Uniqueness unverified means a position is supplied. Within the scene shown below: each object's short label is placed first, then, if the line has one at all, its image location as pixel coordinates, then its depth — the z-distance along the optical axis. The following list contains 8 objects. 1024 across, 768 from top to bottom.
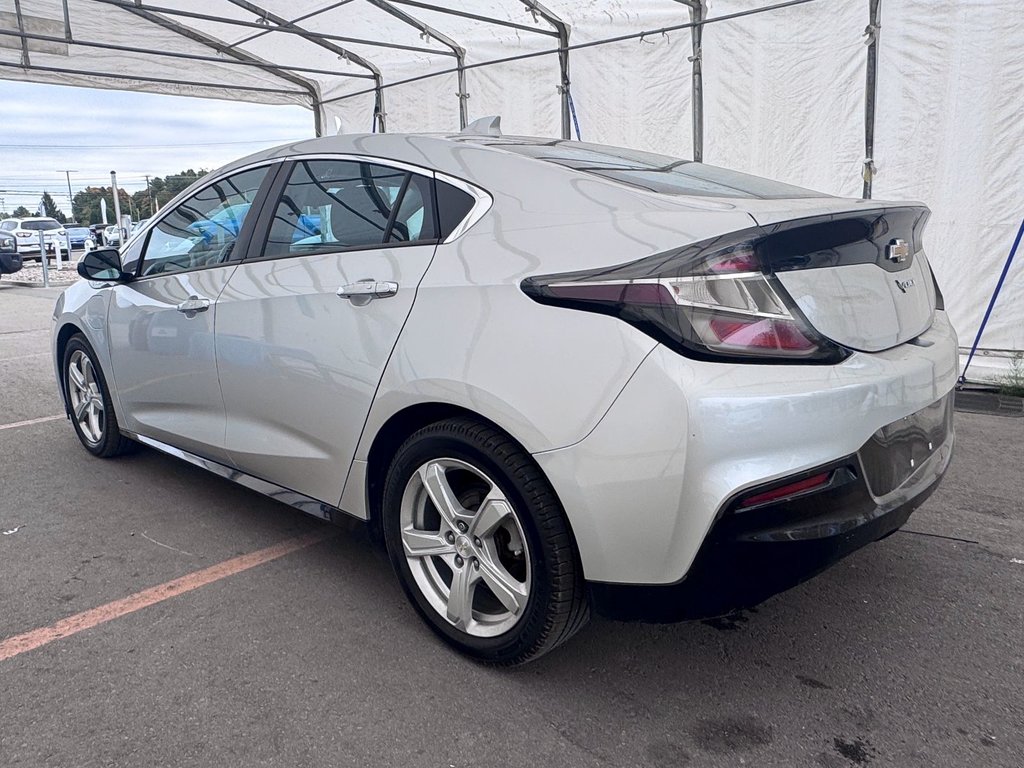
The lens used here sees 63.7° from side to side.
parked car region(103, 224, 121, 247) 31.85
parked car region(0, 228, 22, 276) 15.39
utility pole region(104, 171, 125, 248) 30.30
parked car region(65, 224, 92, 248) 36.82
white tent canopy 6.00
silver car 1.89
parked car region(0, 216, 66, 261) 30.06
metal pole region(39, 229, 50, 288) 16.01
